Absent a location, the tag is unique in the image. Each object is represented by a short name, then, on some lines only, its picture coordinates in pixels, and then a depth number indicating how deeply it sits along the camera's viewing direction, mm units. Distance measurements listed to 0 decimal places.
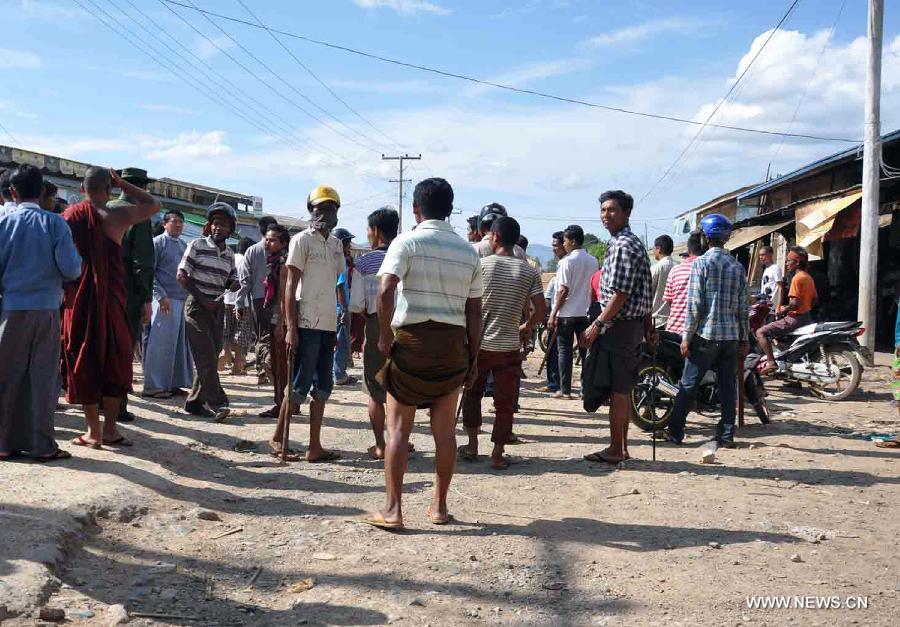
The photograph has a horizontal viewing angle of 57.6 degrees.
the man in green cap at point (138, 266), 7594
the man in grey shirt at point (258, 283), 9499
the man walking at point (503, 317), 6422
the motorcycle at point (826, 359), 10320
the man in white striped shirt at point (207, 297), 7852
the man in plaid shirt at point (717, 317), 7027
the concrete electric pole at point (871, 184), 12984
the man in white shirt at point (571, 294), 9789
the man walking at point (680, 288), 8344
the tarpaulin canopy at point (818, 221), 15124
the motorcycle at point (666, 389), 7867
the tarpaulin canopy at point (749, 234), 17953
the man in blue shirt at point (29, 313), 5309
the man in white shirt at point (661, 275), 9852
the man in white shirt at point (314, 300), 6145
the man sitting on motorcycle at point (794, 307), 10750
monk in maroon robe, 5848
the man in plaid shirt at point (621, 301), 6258
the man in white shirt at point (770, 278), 12495
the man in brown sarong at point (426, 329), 4586
